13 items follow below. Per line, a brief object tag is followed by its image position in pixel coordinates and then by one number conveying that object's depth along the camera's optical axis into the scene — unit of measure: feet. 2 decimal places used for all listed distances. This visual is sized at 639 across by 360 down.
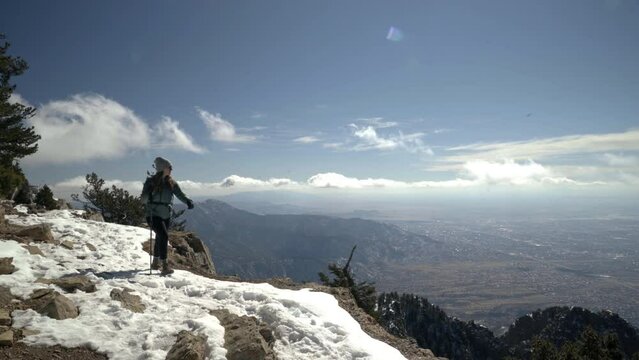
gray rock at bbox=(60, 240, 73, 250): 43.70
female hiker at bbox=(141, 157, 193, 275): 42.98
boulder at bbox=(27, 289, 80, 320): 26.16
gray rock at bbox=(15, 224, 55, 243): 42.93
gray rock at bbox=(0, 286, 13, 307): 26.69
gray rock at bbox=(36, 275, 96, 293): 31.01
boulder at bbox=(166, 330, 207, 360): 23.50
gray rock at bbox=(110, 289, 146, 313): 29.73
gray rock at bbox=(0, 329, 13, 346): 21.90
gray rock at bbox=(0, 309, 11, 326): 23.93
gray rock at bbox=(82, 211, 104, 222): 71.39
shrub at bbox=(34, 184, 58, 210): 87.10
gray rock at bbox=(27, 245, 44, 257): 37.84
